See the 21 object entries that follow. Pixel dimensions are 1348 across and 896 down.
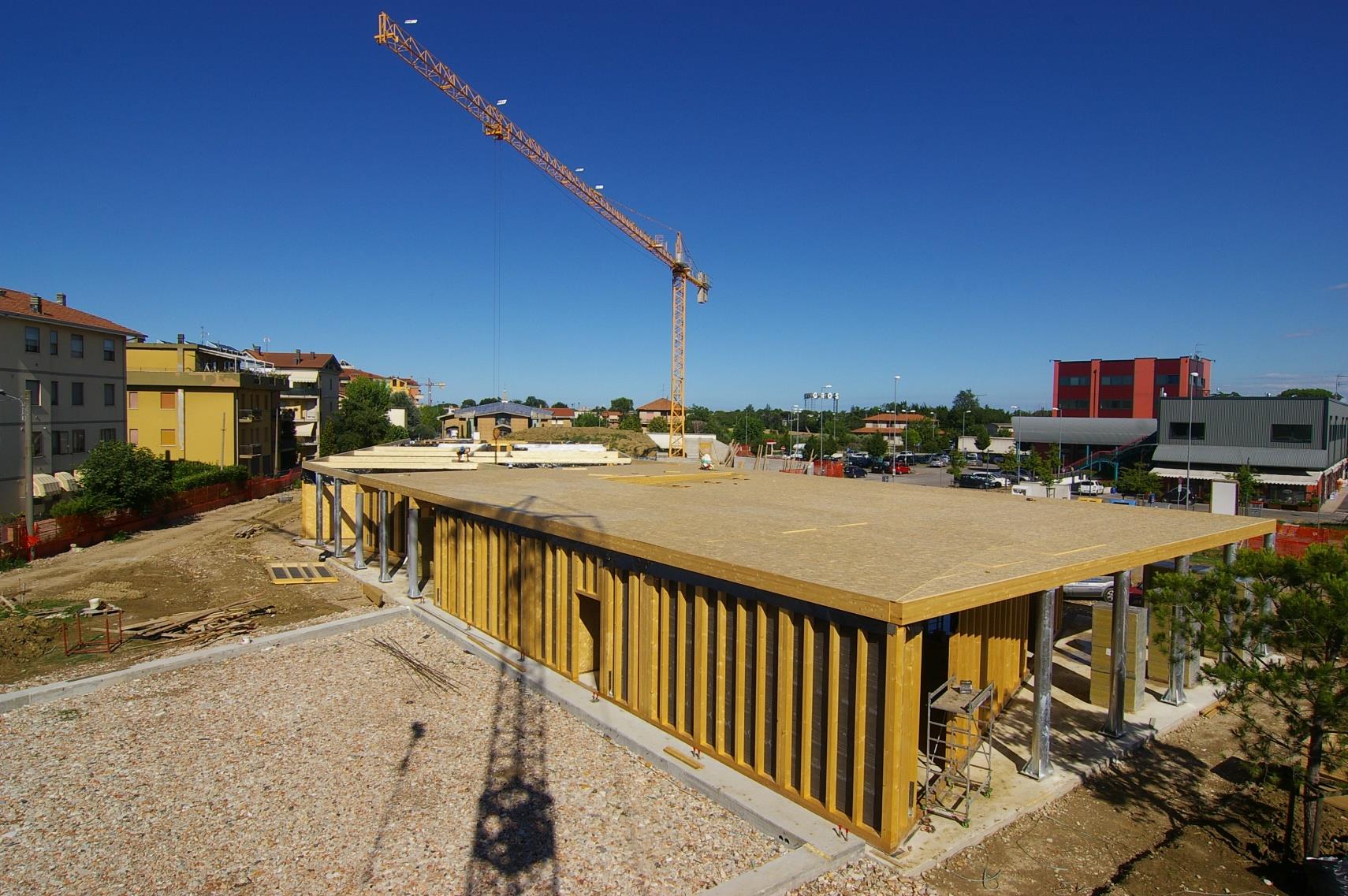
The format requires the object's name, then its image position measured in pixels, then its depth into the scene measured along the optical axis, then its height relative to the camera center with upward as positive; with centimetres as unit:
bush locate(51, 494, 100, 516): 2855 -349
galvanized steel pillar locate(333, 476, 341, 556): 2397 -317
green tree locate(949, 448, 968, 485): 5265 -254
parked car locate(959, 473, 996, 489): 5004 -348
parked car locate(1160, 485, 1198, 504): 4333 -378
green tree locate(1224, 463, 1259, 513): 3784 -259
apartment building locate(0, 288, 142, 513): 3178 +153
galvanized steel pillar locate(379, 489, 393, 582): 1973 -333
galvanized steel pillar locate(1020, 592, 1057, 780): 941 -339
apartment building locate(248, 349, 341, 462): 6388 +268
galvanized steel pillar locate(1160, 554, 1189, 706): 1238 -412
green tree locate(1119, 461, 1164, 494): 4209 -281
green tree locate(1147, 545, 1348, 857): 707 -205
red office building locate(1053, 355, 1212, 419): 7081 +464
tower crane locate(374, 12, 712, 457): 4488 +1967
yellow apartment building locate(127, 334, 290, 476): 4544 +56
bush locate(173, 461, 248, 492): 3744 -315
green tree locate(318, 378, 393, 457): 6262 -65
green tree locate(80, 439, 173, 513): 2970 -247
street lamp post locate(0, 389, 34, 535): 2517 -147
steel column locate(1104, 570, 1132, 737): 1049 -320
